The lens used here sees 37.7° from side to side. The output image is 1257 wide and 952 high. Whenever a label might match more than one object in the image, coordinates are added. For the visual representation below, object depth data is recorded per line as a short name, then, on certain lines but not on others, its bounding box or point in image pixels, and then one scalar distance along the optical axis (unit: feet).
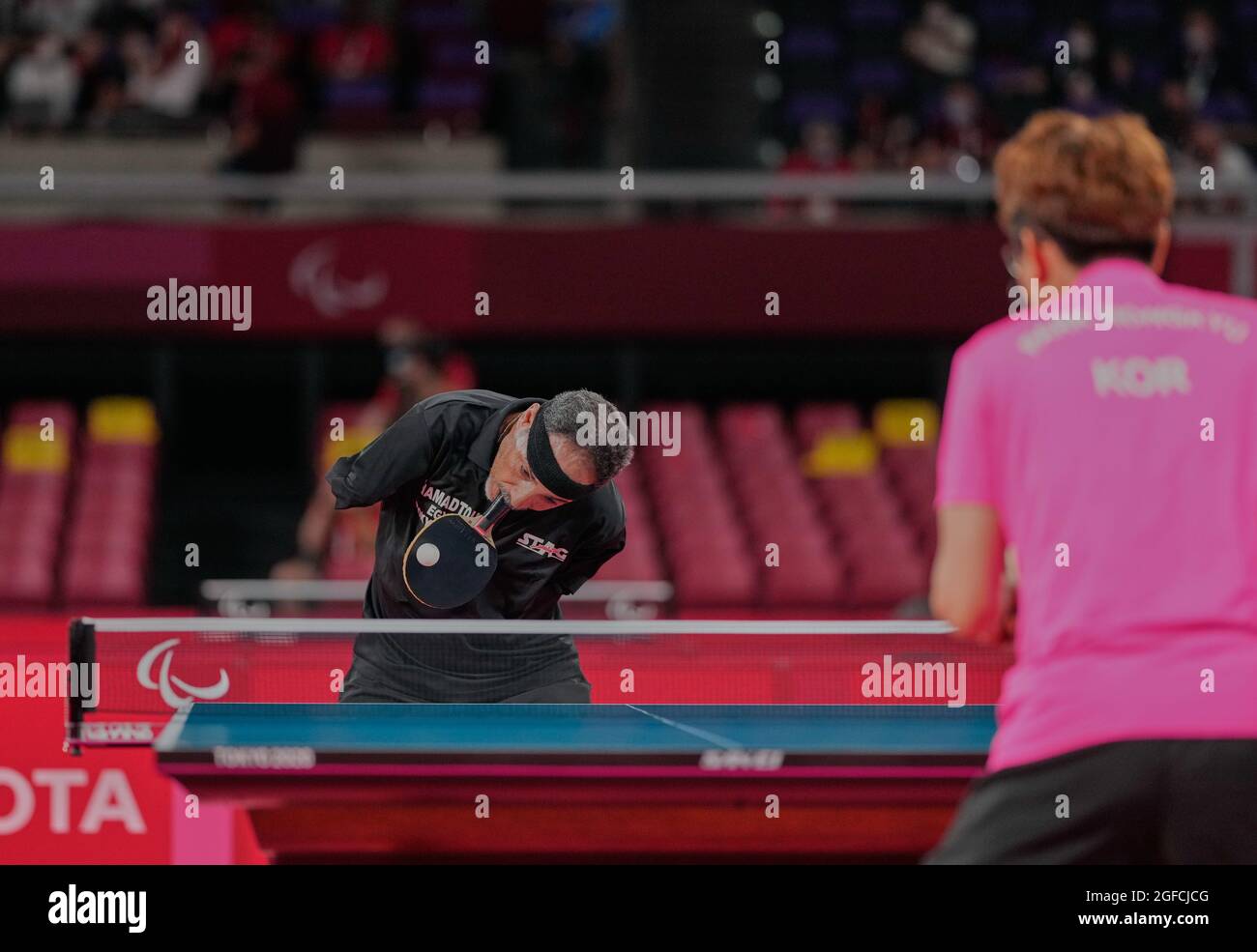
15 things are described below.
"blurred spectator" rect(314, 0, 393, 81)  37.17
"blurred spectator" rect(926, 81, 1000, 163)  35.91
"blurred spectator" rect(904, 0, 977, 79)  38.91
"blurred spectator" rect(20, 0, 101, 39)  36.73
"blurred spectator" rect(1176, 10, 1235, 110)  39.88
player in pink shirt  6.97
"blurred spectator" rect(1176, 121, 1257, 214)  34.86
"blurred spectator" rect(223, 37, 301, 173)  33.24
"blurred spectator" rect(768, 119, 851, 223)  34.51
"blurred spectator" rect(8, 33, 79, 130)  34.45
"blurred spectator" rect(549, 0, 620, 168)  36.78
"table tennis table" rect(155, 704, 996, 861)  10.97
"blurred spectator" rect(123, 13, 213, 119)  34.65
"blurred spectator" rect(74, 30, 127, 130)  34.65
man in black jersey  12.57
